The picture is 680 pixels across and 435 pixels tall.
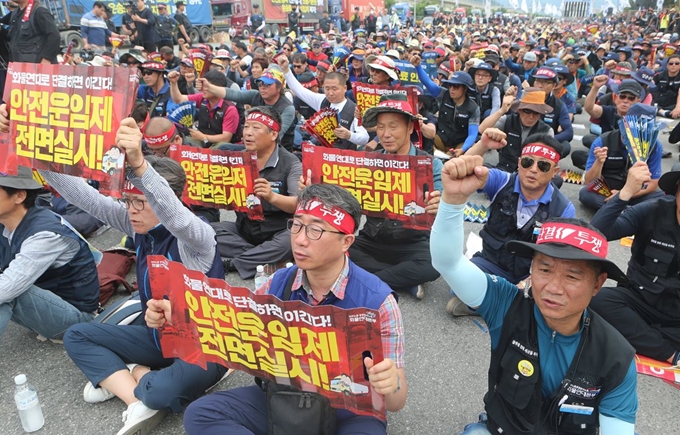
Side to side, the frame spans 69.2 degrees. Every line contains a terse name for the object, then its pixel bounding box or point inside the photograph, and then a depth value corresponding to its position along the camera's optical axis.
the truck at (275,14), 26.92
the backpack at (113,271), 4.31
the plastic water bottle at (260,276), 4.00
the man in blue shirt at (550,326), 2.05
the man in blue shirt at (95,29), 14.48
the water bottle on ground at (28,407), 2.83
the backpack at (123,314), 3.36
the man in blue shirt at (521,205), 3.83
